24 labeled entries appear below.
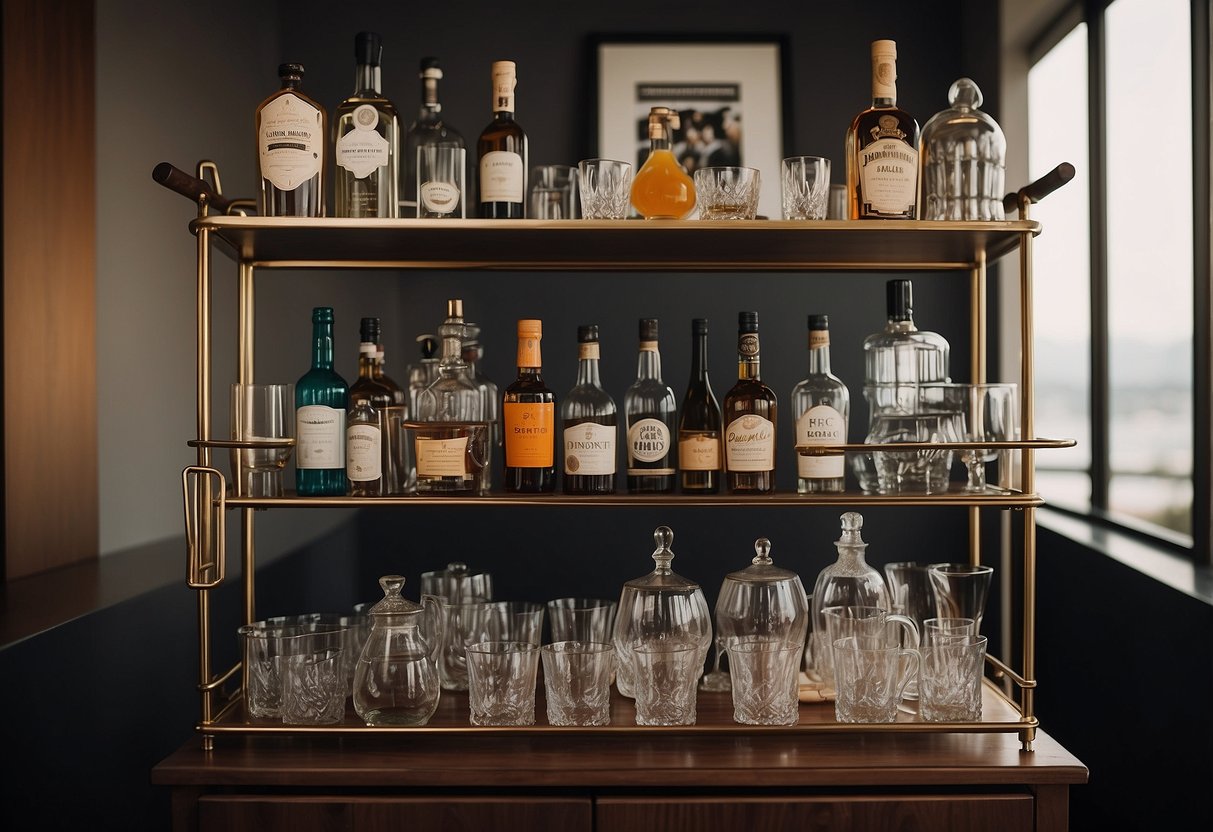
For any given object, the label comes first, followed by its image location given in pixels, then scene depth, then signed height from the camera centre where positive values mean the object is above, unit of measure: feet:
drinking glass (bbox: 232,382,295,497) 4.75 -0.05
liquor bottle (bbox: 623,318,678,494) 4.84 -0.02
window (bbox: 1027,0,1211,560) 7.11 +1.18
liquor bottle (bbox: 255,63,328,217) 4.61 +1.20
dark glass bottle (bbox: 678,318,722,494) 4.87 -0.15
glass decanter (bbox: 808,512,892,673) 4.83 -0.76
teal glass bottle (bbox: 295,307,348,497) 4.75 -0.03
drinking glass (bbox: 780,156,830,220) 4.81 +1.05
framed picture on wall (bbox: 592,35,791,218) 9.05 +2.79
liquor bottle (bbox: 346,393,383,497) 4.76 -0.14
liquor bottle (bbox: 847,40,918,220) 4.69 +1.17
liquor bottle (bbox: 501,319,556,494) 4.77 -0.02
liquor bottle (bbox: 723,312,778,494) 4.77 -0.06
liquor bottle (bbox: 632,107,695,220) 4.83 +1.07
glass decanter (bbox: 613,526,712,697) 4.62 -0.85
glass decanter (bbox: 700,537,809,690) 4.68 -0.84
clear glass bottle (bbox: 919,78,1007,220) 4.77 +1.16
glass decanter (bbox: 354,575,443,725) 4.63 -1.10
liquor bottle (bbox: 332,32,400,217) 4.69 +1.22
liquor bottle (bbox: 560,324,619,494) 4.74 -0.04
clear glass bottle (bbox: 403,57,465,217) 4.83 +1.33
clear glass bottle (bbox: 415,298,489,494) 4.78 -0.09
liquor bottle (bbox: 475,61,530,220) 4.76 +1.17
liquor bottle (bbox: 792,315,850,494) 4.81 +0.01
